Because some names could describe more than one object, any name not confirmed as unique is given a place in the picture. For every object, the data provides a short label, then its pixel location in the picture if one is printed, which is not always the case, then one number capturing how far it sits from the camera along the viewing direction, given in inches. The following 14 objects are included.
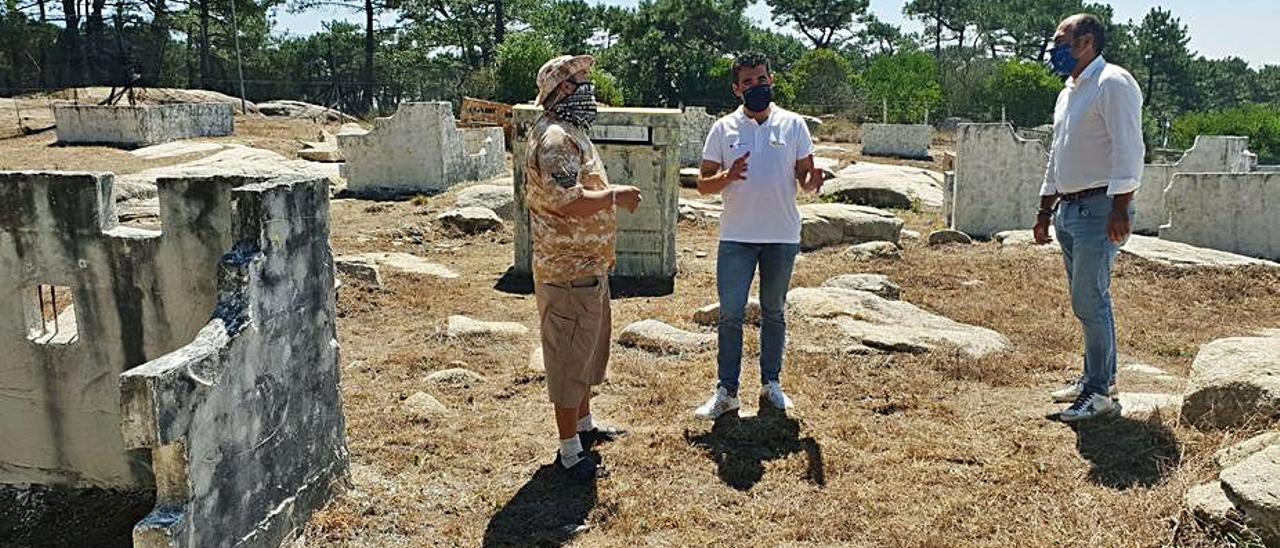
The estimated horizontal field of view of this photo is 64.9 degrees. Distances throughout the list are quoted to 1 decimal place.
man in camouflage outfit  154.6
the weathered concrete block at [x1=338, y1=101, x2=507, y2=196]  584.4
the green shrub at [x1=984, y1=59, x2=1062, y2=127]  1578.5
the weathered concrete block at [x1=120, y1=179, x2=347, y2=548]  117.9
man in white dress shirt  165.3
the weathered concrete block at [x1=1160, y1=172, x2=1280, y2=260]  436.1
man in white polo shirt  181.0
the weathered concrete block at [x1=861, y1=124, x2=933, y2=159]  1072.7
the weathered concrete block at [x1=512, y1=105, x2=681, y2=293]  340.5
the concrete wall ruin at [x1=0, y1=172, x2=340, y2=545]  158.2
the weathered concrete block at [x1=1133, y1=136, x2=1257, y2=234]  708.8
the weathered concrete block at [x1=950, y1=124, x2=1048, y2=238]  462.3
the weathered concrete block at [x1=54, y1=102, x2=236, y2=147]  788.0
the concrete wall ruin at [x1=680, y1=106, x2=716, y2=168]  800.9
